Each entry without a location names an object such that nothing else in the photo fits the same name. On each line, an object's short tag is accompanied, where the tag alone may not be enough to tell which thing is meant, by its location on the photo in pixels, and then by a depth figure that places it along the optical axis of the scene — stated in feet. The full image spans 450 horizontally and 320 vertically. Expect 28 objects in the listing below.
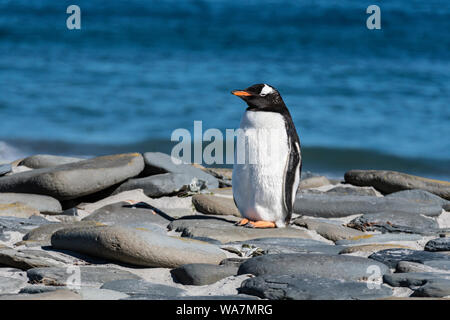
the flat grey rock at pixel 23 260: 27.12
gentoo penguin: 36.22
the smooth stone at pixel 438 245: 31.58
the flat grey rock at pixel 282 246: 30.76
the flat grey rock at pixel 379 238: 33.83
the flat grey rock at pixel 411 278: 24.61
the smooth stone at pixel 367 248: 30.71
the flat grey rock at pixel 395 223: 37.14
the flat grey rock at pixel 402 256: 28.40
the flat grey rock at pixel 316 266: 25.82
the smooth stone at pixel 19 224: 33.91
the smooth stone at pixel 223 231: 34.19
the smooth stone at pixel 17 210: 38.93
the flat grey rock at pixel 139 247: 27.55
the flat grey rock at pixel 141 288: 24.16
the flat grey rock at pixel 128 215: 38.55
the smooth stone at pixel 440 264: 27.20
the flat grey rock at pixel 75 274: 25.13
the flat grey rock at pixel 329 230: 35.53
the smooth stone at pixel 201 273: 25.54
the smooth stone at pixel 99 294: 22.75
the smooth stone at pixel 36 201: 41.11
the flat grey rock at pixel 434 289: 22.94
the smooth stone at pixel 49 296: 21.80
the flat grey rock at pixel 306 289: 23.08
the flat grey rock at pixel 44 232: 32.13
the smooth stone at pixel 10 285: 24.04
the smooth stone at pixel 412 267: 26.86
